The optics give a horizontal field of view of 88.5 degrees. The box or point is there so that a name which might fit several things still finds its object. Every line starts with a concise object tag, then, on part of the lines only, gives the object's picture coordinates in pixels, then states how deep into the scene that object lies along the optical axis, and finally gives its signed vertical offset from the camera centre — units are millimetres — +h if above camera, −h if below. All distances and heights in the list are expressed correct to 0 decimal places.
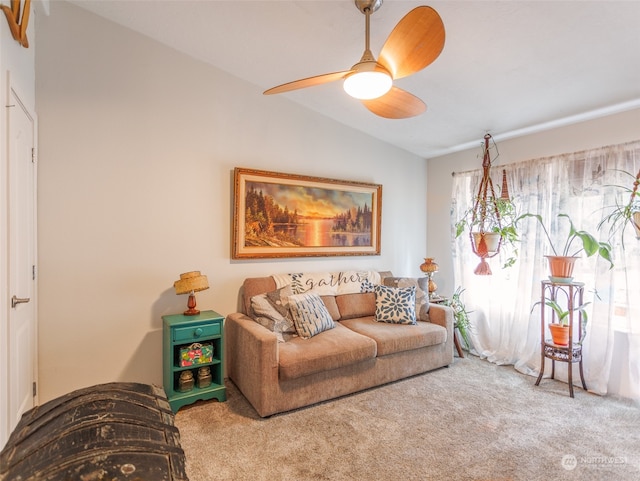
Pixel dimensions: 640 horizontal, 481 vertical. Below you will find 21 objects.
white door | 1781 -174
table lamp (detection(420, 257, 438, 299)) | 3863 -385
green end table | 2532 -994
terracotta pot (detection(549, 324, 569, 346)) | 2877 -840
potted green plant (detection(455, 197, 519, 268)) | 3285 +129
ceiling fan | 1514 +925
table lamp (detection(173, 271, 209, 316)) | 2627 -394
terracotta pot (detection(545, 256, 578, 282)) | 2879 -255
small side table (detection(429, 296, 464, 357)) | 3732 -1067
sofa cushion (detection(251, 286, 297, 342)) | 2818 -681
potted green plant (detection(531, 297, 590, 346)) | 2879 -768
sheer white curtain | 2754 -375
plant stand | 2829 -854
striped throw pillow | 2857 -713
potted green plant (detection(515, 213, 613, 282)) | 2764 -97
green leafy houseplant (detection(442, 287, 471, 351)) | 3857 -931
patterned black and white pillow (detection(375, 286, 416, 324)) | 3348 -707
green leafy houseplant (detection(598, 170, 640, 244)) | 2564 +216
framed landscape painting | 3193 +214
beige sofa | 2426 -970
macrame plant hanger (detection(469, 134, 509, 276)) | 3305 +249
